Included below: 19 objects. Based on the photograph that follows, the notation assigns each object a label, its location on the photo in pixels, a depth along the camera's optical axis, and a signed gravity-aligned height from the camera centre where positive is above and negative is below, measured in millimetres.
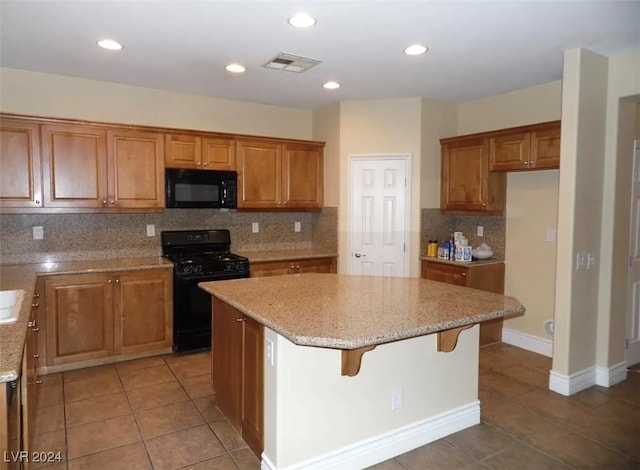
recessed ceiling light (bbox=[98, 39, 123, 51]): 3082 +1230
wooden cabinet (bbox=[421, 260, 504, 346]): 4301 -641
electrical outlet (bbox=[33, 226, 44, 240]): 3945 -191
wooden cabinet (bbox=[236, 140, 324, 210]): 4652 +439
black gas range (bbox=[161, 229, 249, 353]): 4047 -644
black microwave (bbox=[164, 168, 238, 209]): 4211 +249
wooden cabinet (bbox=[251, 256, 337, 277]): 4508 -574
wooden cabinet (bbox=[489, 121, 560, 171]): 3783 +623
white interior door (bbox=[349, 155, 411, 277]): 4766 -10
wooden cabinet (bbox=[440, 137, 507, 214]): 4371 +367
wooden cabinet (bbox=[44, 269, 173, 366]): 3607 -894
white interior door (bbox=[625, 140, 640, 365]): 3734 -538
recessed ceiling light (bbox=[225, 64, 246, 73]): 3607 +1243
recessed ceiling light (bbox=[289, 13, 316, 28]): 2654 +1220
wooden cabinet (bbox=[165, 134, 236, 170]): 4242 +621
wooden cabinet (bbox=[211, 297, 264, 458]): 2361 -959
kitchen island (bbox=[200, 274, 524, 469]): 2080 -839
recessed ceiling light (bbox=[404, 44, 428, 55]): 3158 +1238
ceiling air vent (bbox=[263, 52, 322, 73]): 3404 +1240
